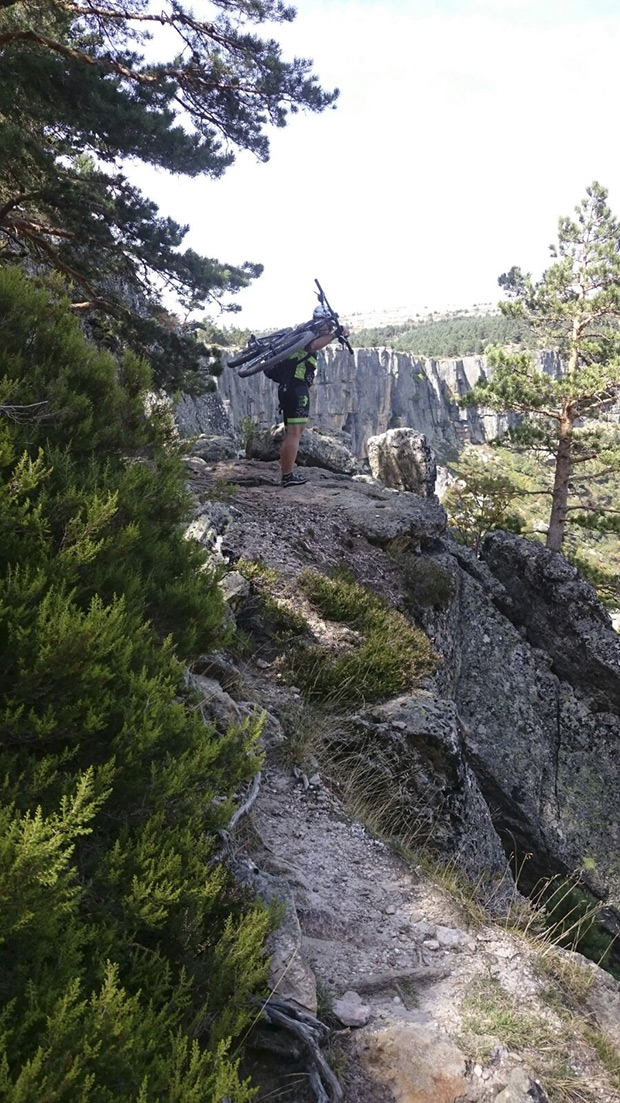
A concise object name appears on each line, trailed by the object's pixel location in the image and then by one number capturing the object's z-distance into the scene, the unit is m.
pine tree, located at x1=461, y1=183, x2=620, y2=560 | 15.73
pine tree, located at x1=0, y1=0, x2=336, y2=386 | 7.76
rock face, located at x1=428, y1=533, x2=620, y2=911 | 7.10
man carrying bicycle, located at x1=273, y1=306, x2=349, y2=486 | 8.20
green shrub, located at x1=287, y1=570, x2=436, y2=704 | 5.62
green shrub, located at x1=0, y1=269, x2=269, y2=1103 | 1.73
